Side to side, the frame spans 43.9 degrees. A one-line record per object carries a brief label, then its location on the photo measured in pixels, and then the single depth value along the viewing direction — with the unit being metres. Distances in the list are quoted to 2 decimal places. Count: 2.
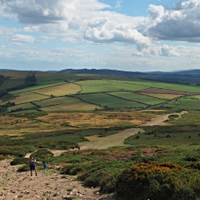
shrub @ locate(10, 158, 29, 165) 30.92
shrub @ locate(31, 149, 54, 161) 34.66
